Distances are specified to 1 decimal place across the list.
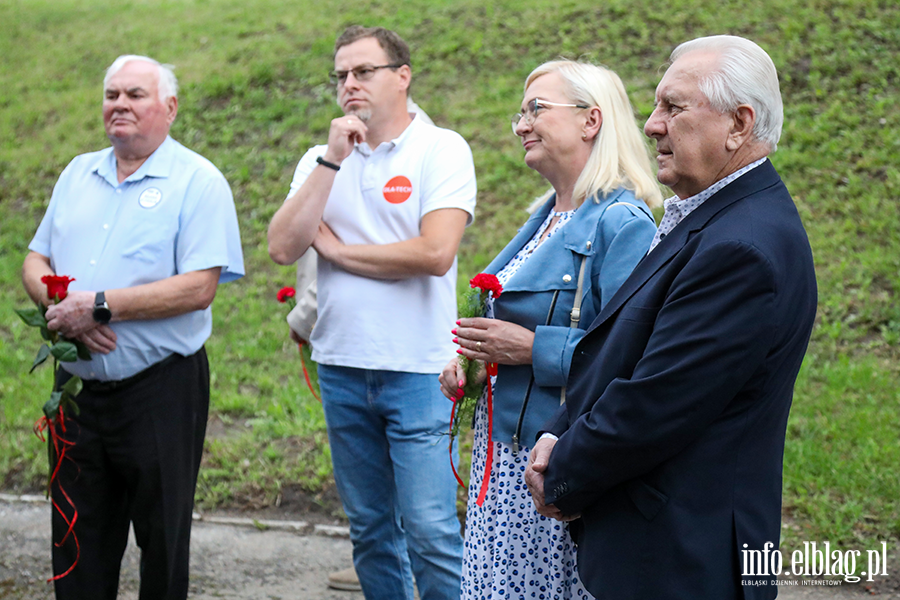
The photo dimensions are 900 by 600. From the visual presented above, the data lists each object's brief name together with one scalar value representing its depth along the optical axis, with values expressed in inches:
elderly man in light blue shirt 134.2
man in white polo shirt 128.0
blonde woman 100.0
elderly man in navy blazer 71.4
